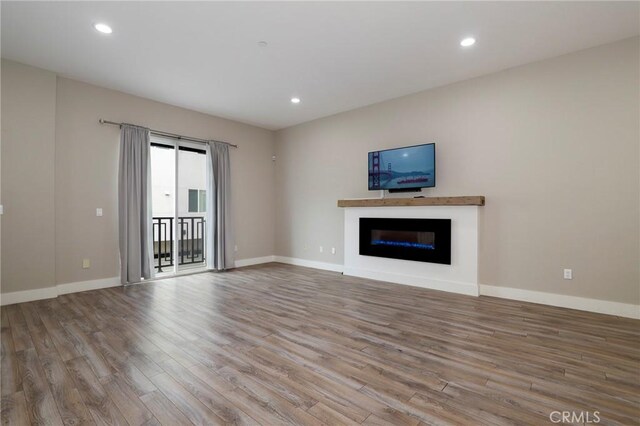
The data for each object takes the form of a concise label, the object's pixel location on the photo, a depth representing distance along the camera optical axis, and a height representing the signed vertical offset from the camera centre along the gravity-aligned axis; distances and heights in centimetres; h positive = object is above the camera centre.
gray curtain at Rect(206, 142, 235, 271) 572 +3
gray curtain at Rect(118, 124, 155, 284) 456 +10
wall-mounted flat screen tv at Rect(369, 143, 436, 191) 446 +69
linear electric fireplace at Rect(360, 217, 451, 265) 427 -44
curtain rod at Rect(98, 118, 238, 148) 450 +136
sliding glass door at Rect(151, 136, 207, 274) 539 +19
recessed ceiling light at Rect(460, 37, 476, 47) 323 +187
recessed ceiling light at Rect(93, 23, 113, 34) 297 +188
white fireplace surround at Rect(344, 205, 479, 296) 405 -77
